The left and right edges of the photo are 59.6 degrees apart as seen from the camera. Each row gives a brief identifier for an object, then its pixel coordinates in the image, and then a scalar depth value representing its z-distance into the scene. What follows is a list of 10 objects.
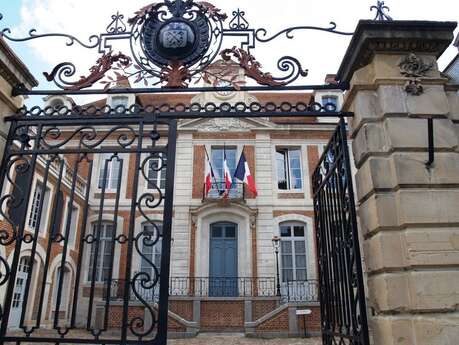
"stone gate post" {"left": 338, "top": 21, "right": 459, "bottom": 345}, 2.62
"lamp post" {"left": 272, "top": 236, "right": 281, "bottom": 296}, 12.88
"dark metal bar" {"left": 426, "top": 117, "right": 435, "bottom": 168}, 2.87
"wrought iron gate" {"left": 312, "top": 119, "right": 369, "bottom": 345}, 3.01
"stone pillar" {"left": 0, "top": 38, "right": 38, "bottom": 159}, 3.50
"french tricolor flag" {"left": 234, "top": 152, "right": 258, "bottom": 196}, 13.07
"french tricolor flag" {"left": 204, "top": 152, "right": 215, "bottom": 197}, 13.97
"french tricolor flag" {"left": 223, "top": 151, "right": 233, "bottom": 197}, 13.52
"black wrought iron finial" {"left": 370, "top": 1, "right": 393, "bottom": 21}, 3.50
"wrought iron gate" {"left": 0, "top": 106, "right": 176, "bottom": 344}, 2.98
